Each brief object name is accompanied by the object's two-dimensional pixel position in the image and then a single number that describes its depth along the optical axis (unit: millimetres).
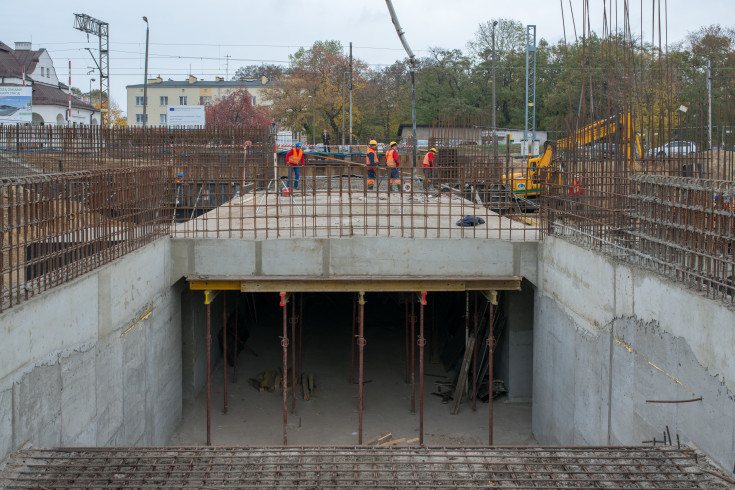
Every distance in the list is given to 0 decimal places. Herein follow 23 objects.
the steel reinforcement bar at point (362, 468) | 6480
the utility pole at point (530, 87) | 31300
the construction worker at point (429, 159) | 17828
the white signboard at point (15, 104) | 34594
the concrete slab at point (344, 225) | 12594
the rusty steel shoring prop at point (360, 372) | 11516
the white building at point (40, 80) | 46938
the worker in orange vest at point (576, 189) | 10852
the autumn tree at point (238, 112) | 56094
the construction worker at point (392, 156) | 18281
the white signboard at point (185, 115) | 34031
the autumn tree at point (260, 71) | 80425
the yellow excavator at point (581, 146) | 9585
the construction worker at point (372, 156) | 17688
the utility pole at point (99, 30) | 33062
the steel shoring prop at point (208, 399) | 11812
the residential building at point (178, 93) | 79438
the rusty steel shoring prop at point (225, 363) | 12470
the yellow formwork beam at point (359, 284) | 12203
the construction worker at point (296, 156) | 17703
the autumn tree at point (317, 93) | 52281
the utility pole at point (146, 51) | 34250
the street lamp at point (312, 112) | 48894
